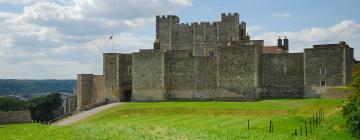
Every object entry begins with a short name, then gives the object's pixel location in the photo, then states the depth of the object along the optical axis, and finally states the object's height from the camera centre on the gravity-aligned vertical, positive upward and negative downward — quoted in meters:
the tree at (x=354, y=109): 32.91 -2.25
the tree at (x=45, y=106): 98.31 -6.18
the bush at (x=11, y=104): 112.88 -6.23
